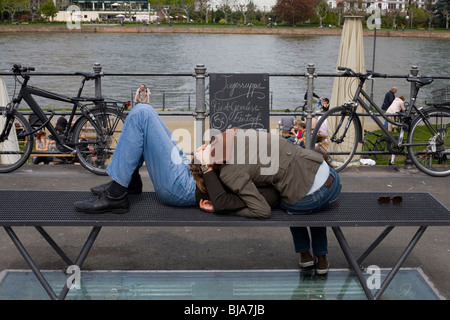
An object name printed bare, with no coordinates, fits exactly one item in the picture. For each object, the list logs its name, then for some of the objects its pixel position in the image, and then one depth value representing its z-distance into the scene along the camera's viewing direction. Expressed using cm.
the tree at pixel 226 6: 12781
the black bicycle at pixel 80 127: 682
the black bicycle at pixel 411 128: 710
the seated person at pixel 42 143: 1056
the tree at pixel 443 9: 10746
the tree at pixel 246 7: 13188
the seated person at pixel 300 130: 905
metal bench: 371
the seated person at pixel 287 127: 1173
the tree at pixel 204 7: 12818
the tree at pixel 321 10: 12480
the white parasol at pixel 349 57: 880
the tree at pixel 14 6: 10750
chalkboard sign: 745
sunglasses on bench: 409
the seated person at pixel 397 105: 1483
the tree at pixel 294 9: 12438
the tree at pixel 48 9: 11425
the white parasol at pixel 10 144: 742
